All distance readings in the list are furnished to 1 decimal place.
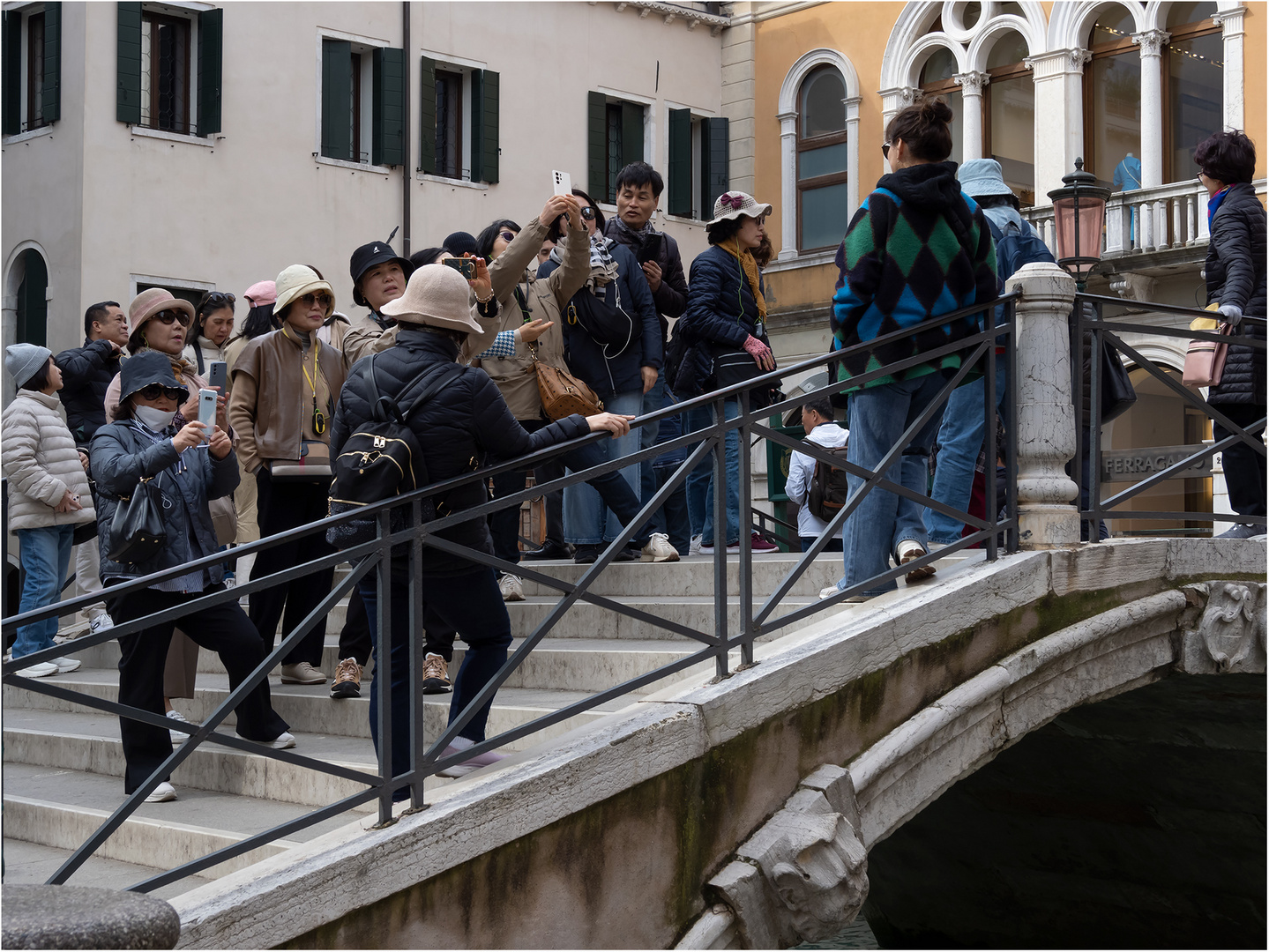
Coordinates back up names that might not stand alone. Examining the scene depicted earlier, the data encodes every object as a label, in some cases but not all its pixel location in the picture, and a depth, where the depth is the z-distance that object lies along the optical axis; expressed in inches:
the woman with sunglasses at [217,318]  267.3
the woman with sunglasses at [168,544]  184.1
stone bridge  141.7
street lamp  453.1
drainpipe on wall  709.3
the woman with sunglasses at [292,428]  221.9
